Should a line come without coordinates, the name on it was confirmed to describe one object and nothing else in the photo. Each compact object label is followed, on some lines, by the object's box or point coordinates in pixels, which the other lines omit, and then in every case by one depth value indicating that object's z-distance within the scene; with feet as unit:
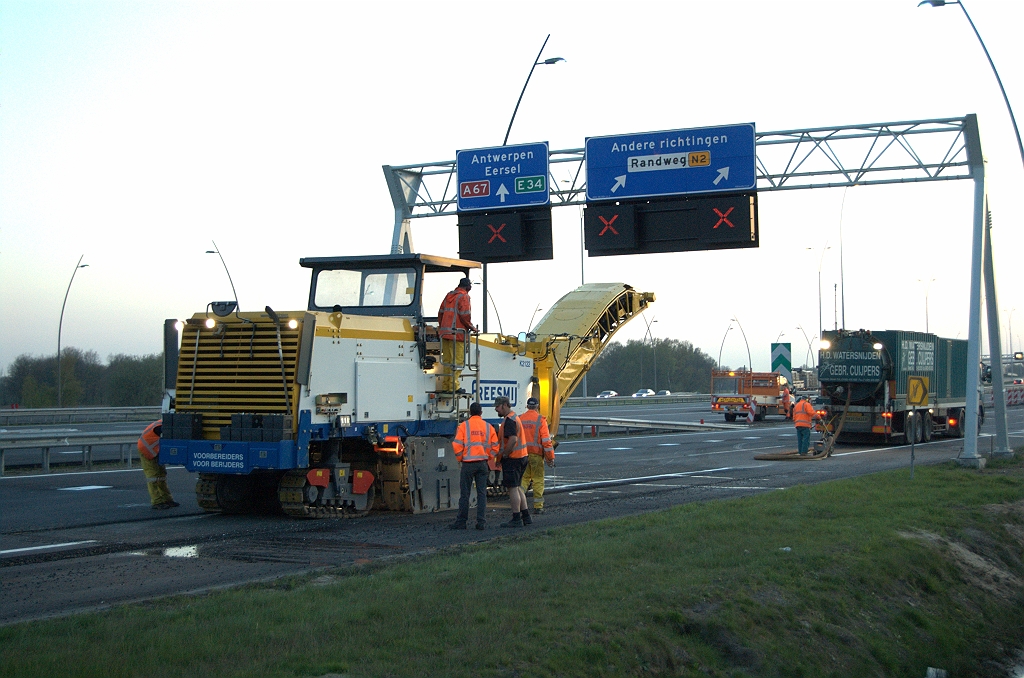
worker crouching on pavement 46.65
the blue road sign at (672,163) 67.00
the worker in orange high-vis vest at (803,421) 82.94
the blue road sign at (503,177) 71.15
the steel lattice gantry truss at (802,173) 66.08
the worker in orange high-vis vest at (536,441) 44.96
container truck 96.84
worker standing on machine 46.65
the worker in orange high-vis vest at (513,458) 42.65
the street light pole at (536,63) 68.64
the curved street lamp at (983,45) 61.77
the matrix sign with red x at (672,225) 66.28
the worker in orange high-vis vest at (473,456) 41.78
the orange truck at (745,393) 154.61
